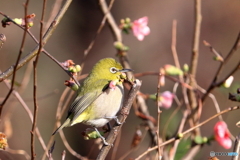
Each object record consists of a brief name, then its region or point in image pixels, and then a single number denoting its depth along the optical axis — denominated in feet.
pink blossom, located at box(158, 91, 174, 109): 23.73
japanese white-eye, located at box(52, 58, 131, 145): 20.31
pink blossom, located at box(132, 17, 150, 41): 23.04
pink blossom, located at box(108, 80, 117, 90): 16.56
